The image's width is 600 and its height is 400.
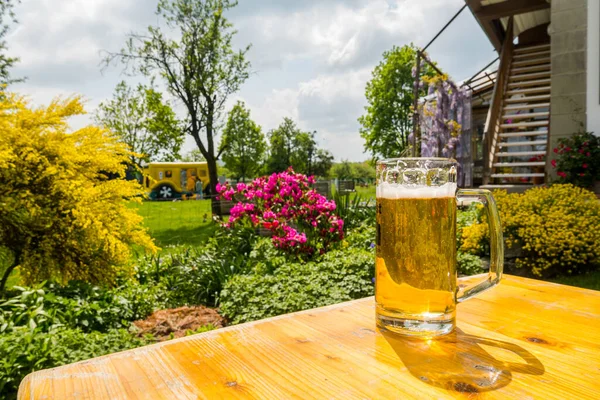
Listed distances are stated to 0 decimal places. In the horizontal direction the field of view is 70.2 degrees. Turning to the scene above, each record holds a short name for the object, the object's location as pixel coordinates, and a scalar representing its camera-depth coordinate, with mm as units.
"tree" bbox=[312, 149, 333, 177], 40656
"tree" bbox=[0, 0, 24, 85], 10331
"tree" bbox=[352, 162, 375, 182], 59344
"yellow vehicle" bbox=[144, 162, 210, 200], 28281
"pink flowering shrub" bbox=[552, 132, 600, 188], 7082
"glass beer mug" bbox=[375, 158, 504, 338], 766
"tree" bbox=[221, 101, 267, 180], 28734
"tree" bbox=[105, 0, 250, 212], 13742
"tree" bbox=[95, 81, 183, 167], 23297
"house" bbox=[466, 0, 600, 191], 7595
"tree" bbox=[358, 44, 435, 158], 27766
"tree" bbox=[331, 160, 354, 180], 56647
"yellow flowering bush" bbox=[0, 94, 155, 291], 3850
